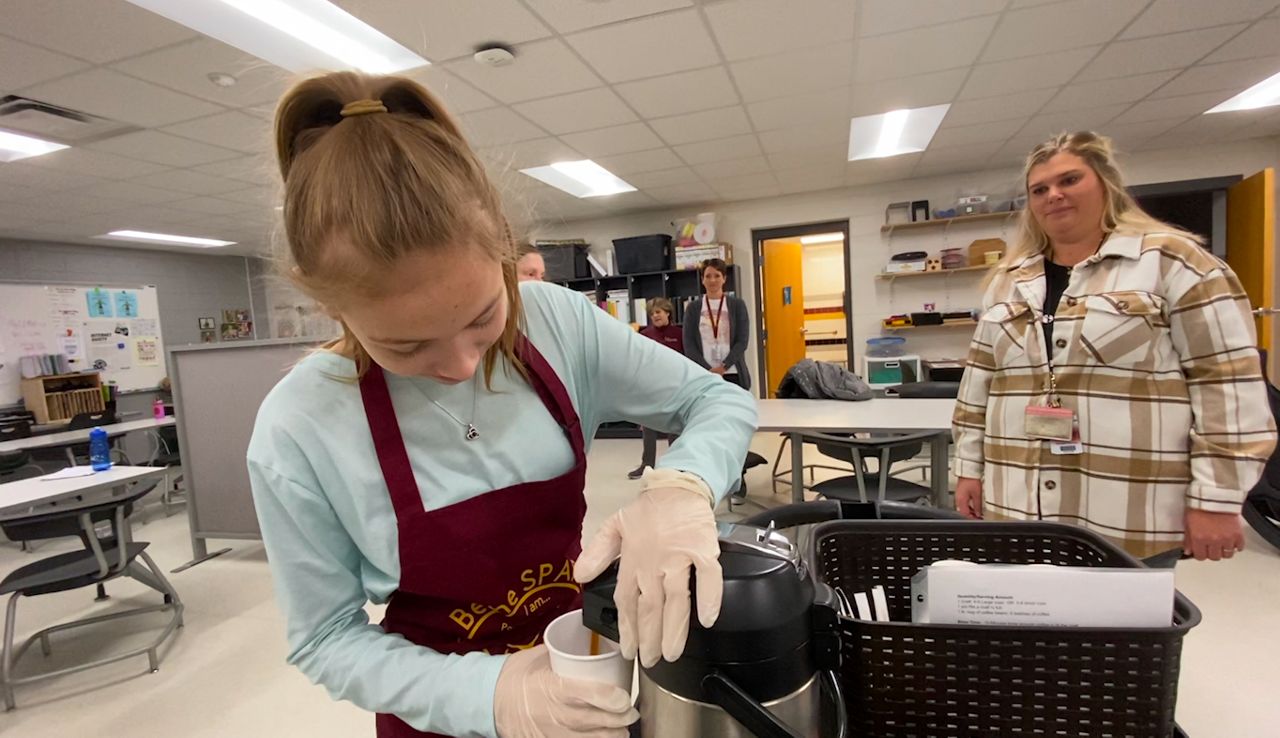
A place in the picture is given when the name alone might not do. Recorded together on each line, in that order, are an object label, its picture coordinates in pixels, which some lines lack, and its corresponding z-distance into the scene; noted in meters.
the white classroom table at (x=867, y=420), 2.58
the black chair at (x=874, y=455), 2.54
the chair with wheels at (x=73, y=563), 2.19
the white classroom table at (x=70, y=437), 4.00
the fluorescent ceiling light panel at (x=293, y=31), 2.36
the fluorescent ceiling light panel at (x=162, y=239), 6.09
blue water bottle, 2.92
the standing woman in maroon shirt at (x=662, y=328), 4.78
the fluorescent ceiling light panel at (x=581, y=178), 4.91
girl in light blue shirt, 0.55
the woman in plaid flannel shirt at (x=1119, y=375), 1.20
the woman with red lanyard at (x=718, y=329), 4.30
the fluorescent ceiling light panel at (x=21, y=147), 3.46
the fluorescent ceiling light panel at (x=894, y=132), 4.14
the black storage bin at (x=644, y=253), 6.20
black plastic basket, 0.43
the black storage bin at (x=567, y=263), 6.30
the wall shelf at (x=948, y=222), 5.37
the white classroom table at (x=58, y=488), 2.40
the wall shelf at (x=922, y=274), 5.47
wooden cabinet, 5.84
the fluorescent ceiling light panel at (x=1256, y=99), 3.96
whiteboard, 5.85
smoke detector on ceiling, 2.71
